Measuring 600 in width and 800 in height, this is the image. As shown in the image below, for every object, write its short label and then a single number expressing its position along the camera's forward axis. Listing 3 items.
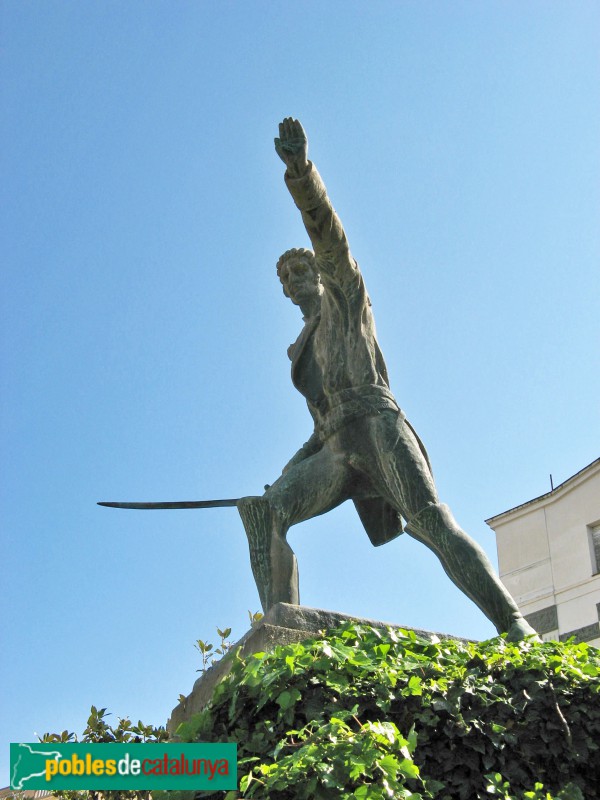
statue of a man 5.89
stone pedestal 5.15
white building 22.09
